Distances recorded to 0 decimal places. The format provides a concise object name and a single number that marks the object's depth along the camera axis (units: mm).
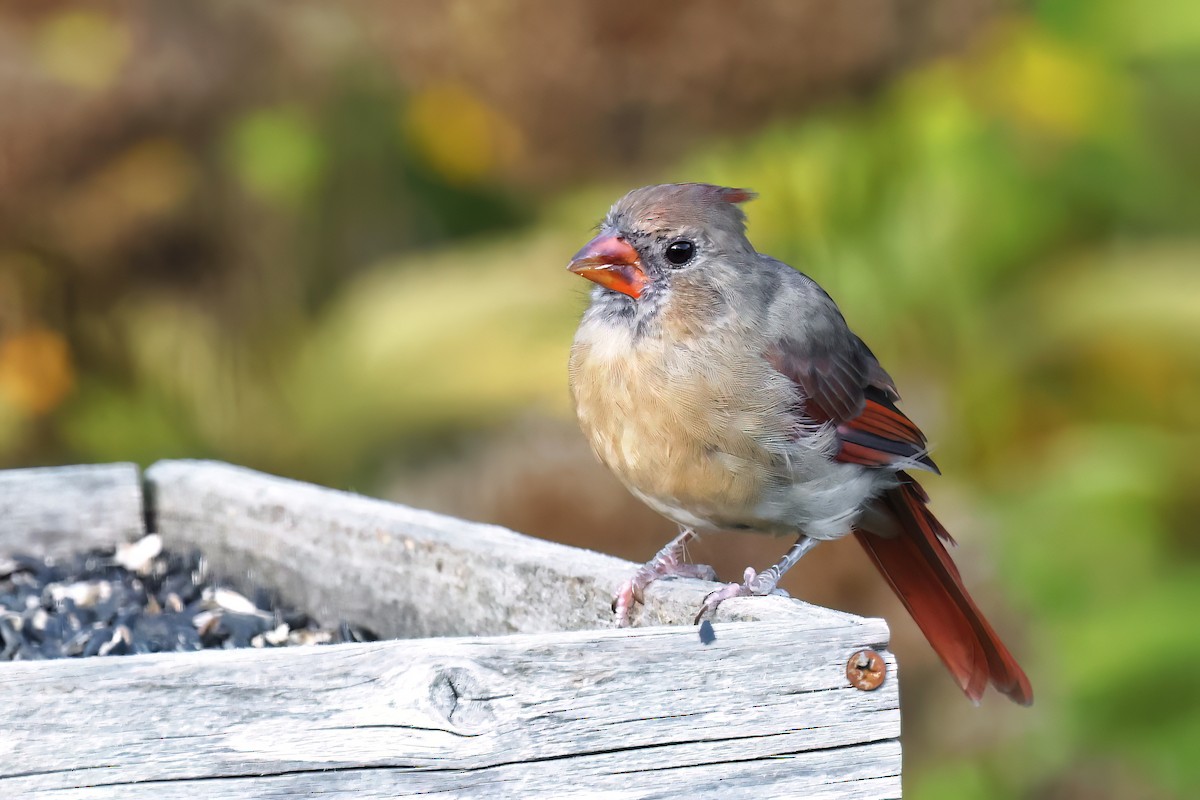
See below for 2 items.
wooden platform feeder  4018
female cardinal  4125
